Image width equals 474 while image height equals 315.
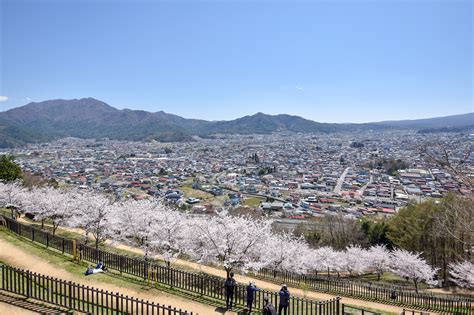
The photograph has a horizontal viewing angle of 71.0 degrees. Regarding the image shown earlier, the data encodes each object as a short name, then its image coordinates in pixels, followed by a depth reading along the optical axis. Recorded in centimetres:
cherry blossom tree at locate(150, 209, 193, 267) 1739
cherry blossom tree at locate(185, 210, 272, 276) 1465
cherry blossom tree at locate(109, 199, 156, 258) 2012
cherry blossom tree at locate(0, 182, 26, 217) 2737
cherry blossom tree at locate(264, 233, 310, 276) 2133
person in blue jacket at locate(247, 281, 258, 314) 910
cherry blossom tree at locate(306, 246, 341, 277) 2411
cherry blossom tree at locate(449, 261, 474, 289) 1781
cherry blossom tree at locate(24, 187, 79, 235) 2236
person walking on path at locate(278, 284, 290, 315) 873
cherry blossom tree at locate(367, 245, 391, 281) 2450
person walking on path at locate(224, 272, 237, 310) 942
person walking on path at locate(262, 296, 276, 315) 735
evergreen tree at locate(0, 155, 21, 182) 3350
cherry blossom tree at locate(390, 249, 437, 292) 2077
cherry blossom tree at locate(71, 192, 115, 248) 1978
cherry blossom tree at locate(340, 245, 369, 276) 2466
